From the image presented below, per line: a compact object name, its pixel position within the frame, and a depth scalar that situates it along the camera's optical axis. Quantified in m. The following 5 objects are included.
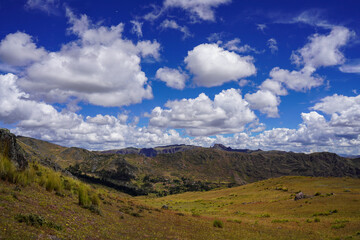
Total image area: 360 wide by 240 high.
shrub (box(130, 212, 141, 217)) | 22.45
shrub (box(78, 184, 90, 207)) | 17.52
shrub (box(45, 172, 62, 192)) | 17.57
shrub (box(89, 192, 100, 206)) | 19.78
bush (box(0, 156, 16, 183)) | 14.57
